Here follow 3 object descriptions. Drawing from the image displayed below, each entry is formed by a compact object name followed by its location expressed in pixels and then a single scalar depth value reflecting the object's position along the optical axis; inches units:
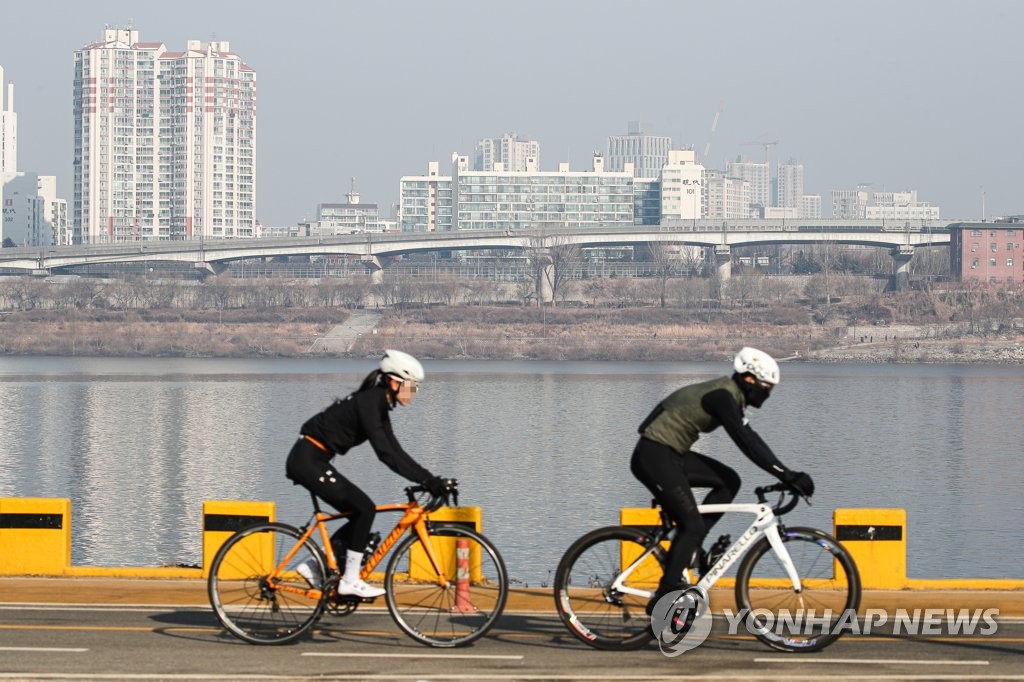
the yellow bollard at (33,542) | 599.5
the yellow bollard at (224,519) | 599.5
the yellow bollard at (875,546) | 580.1
